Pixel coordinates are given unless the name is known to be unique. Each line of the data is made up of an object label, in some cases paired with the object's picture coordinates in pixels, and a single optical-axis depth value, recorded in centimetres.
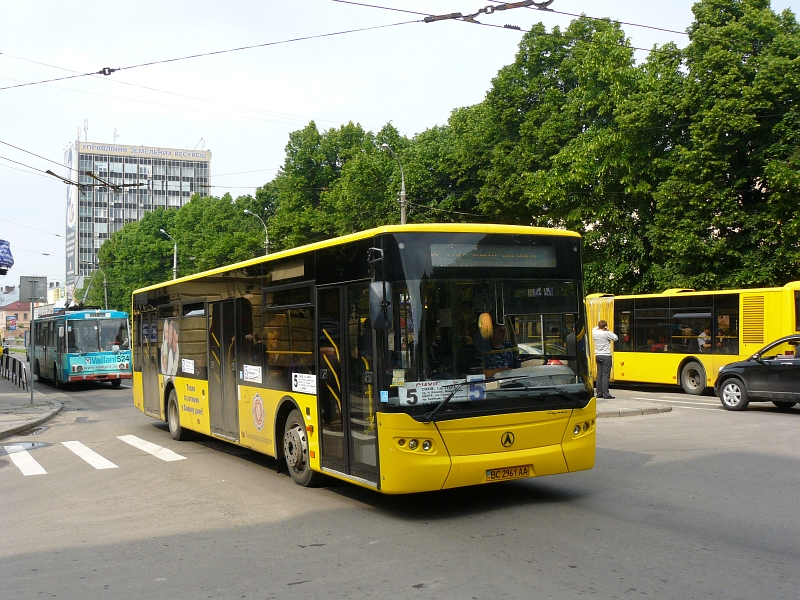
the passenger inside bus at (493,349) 802
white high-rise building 15875
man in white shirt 1981
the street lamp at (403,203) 3215
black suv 1680
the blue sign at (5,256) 2912
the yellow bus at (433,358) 781
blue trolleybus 3039
